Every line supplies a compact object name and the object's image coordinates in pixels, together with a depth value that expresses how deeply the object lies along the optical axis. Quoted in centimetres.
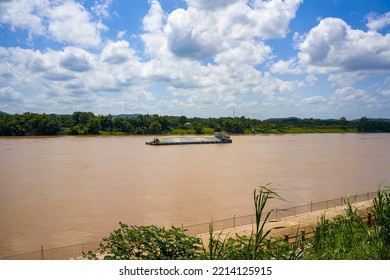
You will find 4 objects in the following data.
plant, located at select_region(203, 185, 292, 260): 698
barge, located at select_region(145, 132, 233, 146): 7975
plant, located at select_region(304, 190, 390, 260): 662
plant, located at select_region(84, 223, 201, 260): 734
